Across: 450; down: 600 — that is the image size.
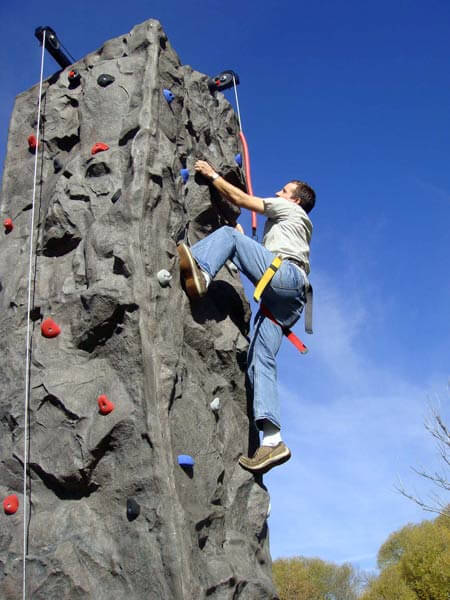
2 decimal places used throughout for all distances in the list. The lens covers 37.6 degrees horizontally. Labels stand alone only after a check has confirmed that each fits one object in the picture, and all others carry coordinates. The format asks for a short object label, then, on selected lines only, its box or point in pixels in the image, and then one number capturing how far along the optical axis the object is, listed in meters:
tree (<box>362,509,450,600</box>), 21.17
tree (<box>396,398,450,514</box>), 9.49
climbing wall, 3.34
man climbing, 4.33
